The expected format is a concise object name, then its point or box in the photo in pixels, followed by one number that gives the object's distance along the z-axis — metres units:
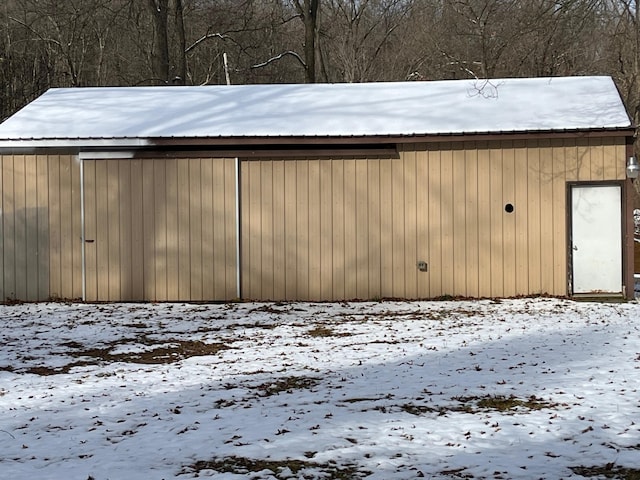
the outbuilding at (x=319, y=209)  13.15
